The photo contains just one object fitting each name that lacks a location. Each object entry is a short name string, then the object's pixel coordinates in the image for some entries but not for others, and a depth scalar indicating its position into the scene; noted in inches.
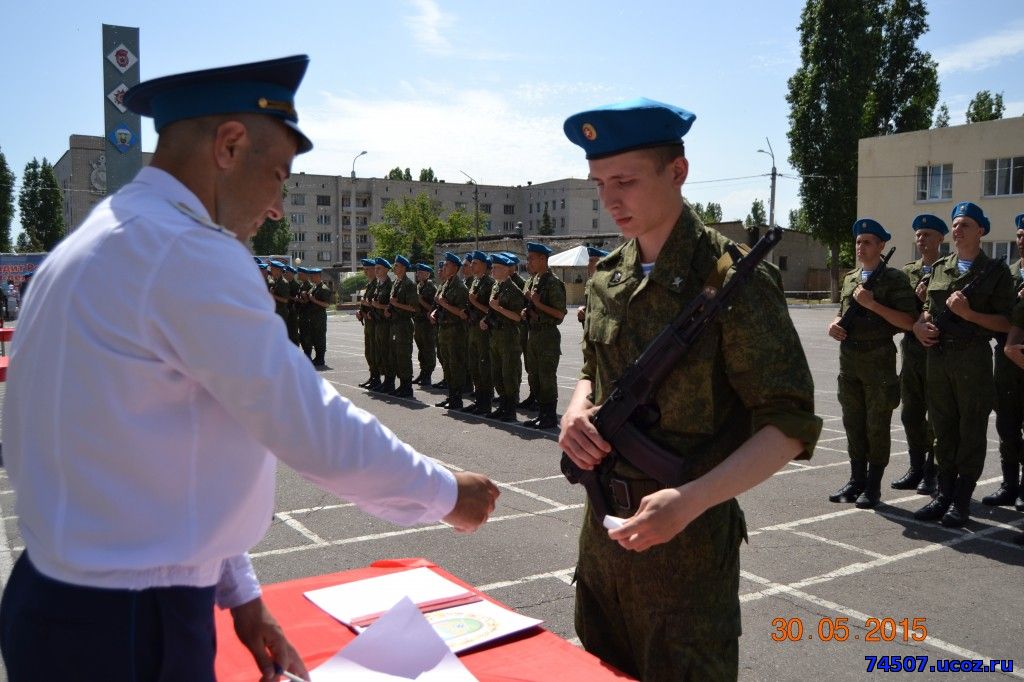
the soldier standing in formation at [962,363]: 246.2
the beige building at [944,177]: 1328.7
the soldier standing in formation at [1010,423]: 264.5
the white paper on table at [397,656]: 74.6
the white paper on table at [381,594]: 94.5
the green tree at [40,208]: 2910.9
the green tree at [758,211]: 4465.1
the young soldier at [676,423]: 77.5
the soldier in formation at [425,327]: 576.1
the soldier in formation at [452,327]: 504.1
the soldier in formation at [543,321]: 430.6
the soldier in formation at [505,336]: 453.1
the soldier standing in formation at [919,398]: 285.4
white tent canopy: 1389.0
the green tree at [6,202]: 2743.6
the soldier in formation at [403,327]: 545.0
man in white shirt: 52.6
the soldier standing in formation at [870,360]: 263.6
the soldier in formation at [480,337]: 476.1
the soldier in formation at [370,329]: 586.2
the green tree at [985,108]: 2458.2
